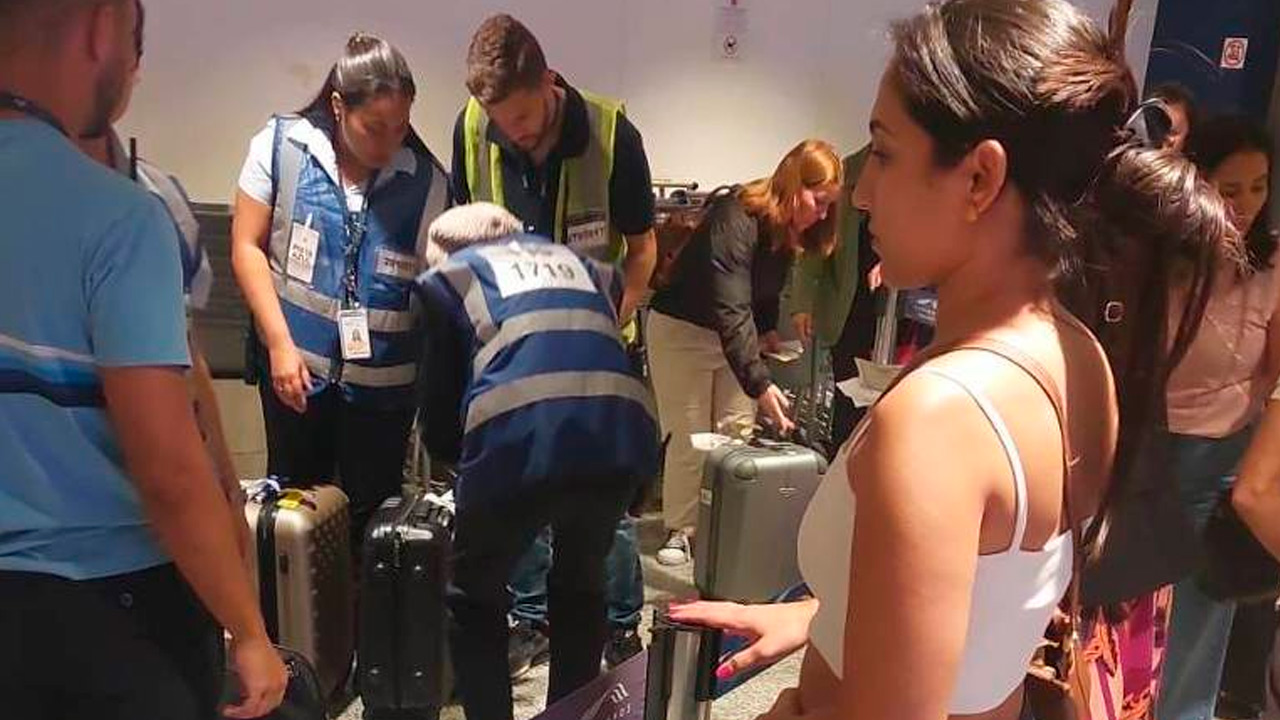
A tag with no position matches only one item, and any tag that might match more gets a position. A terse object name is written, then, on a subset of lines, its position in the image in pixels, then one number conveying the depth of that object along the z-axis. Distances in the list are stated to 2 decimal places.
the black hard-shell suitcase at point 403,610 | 2.17
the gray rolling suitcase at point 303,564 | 2.19
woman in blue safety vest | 2.31
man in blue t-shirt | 0.97
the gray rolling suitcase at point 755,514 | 2.75
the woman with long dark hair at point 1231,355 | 1.80
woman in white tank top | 0.73
